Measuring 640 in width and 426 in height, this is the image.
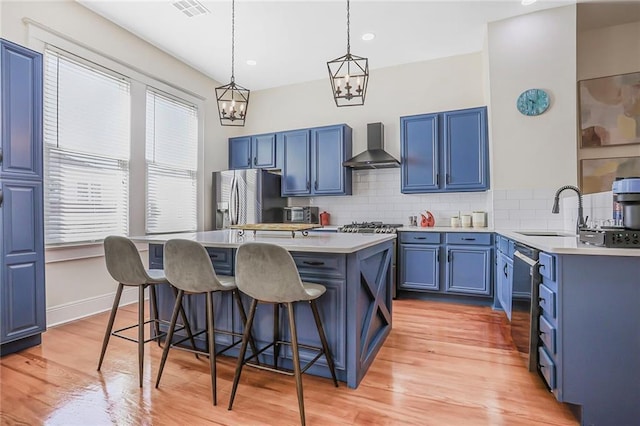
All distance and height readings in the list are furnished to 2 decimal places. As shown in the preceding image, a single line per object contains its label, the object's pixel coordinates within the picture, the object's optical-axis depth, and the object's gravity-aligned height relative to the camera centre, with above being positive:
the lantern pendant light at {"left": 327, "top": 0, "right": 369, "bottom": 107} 2.34 +0.92
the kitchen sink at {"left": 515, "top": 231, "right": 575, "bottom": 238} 3.13 -0.21
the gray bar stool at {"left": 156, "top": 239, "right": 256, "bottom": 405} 1.99 -0.39
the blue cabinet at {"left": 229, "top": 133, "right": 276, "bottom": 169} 5.39 +1.01
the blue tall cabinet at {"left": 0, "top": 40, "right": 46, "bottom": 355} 2.50 +0.09
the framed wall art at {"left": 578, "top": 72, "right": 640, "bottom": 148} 3.65 +1.14
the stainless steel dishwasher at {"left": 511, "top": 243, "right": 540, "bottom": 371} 2.11 -0.63
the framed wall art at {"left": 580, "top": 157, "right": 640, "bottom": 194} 3.63 +0.46
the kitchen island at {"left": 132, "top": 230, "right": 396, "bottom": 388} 2.09 -0.61
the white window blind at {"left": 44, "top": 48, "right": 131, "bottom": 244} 3.30 +0.68
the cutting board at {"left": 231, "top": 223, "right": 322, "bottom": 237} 2.53 -0.12
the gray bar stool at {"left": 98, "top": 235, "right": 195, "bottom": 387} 2.24 -0.41
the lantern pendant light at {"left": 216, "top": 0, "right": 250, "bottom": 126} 2.82 +0.90
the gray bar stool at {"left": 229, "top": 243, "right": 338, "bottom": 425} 1.75 -0.37
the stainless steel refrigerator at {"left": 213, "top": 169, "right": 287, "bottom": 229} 4.92 +0.23
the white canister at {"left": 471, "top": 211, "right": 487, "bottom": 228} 4.22 -0.09
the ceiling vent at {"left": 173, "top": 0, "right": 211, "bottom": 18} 3.40 +2.16
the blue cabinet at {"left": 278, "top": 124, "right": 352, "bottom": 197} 4.90 +0.79
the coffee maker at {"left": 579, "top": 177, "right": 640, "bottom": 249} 1.70 -0.07
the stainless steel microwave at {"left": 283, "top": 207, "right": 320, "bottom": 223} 5.09 -0.03
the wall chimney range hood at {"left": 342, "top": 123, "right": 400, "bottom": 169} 4.46 +0.77
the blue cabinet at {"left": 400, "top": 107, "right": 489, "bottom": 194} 4.11 +0.79
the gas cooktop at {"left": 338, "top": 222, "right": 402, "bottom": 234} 4.30 -0.21
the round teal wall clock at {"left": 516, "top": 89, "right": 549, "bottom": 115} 3.62 +1.23
